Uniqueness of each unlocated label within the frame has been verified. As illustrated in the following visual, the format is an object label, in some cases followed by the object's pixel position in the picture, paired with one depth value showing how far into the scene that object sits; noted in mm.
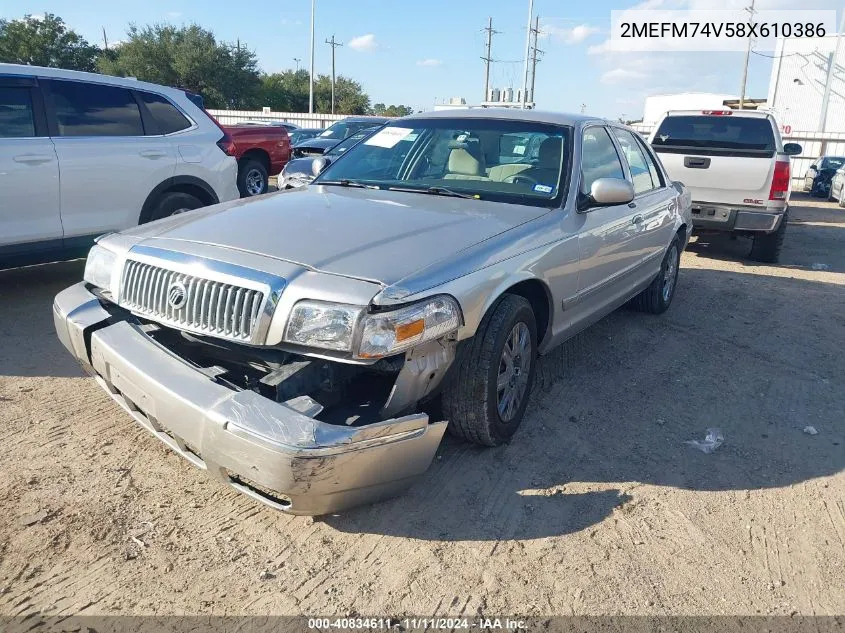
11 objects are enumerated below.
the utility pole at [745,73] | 39919
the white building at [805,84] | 40312
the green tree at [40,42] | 44844
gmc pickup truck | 8023
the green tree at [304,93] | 58656
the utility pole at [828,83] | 39531
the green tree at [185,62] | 49931
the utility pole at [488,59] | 51819
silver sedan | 2318
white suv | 4980
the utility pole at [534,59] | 44569
